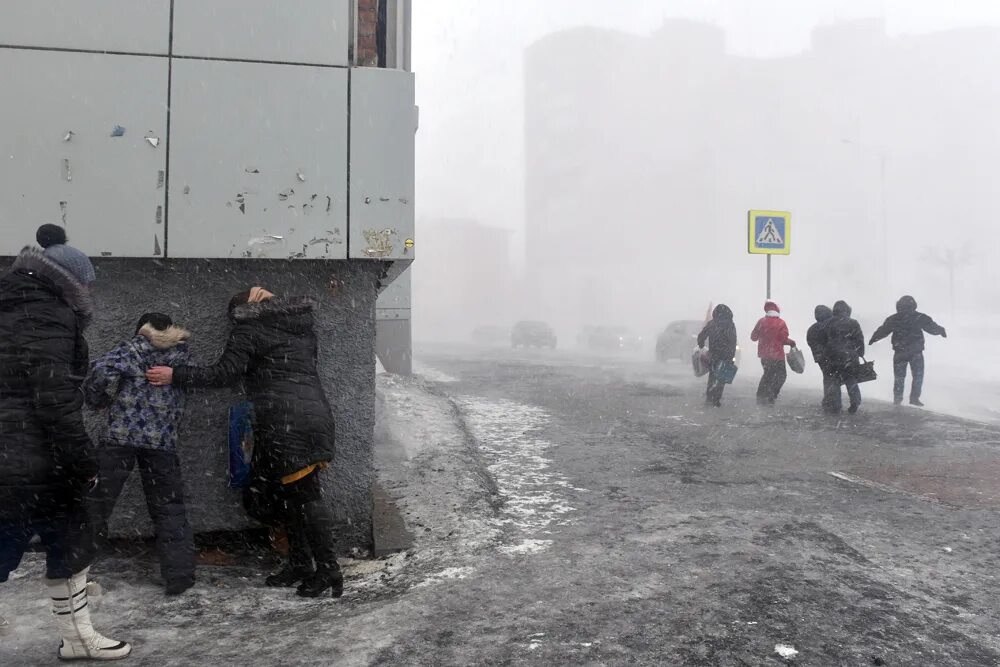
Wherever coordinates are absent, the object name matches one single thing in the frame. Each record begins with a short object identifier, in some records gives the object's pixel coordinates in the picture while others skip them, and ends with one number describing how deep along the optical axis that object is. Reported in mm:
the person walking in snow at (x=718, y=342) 10977
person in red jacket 10883
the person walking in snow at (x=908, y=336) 11320
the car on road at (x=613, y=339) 39875
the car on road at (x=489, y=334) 59575
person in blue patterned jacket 3799
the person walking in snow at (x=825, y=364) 10145
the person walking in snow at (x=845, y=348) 9867
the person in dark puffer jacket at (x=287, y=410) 3887
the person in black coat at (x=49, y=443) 3043
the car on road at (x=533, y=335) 39594
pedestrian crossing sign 13117
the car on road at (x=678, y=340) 23812
